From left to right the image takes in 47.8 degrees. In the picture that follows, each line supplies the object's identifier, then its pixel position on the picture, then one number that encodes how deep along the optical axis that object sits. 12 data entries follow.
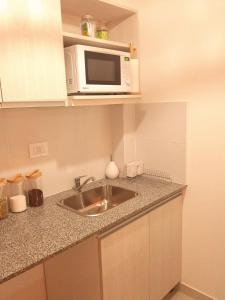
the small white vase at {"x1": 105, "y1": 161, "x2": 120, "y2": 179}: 2.09
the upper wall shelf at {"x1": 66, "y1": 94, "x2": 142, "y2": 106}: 1.49
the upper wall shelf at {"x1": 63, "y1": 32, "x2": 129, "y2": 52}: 1.47
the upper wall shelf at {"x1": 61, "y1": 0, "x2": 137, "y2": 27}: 1.63
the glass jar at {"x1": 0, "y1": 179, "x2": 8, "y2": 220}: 1.42
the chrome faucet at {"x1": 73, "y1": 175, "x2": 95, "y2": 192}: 1.87
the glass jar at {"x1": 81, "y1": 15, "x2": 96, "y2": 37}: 1.57
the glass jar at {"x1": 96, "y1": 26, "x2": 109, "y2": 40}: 1.71
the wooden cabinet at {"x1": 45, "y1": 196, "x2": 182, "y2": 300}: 1.36
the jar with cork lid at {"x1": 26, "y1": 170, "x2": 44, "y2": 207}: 1.58
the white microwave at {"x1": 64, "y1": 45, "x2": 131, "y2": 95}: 1.46
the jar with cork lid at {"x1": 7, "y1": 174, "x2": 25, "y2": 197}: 1.51
